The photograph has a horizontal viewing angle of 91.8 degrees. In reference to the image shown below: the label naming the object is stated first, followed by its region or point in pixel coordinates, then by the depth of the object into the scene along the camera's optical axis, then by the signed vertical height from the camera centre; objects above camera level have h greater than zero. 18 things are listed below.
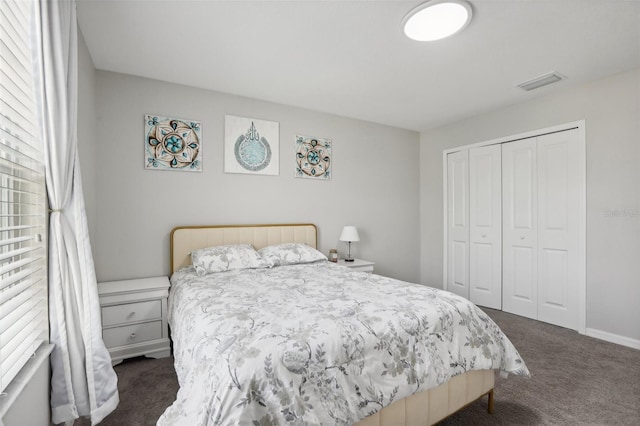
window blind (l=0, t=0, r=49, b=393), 1.19 +0.06
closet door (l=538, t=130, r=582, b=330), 3.16 -0.19
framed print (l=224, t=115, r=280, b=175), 3.31 +0.73
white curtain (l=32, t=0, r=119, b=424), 1.49 -0.18
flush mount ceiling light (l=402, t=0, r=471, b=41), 1.93 +1.26
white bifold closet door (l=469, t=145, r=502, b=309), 3.82 -0.20
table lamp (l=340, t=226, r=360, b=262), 3.82 -0.30
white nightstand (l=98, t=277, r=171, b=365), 2.39 -0.85
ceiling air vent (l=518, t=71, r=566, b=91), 2.88 +1.25
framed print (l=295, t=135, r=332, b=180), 3.76 +0.66
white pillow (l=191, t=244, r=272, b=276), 2.70 -0.44
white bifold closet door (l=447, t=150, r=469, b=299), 4.19 -0.17
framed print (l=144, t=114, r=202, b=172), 2.94 +0.66
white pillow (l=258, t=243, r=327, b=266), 3.08 -0.44
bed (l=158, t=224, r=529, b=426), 1.13 -0.63
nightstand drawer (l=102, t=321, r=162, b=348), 2.39 -0.97
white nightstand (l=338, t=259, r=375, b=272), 3.61 -0.64
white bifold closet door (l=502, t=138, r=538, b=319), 3.49 -0.21
